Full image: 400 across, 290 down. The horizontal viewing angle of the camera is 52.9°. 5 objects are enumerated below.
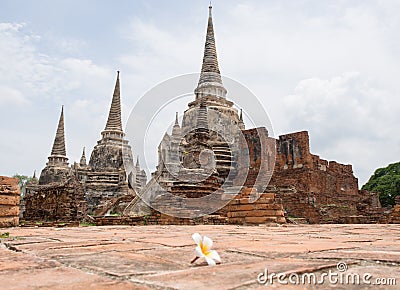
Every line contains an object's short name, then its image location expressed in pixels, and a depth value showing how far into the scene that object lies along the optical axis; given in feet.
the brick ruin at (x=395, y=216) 30.73
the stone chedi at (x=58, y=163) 92.58
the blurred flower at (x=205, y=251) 4.80
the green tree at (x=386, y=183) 92.38
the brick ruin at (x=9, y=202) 14.92
